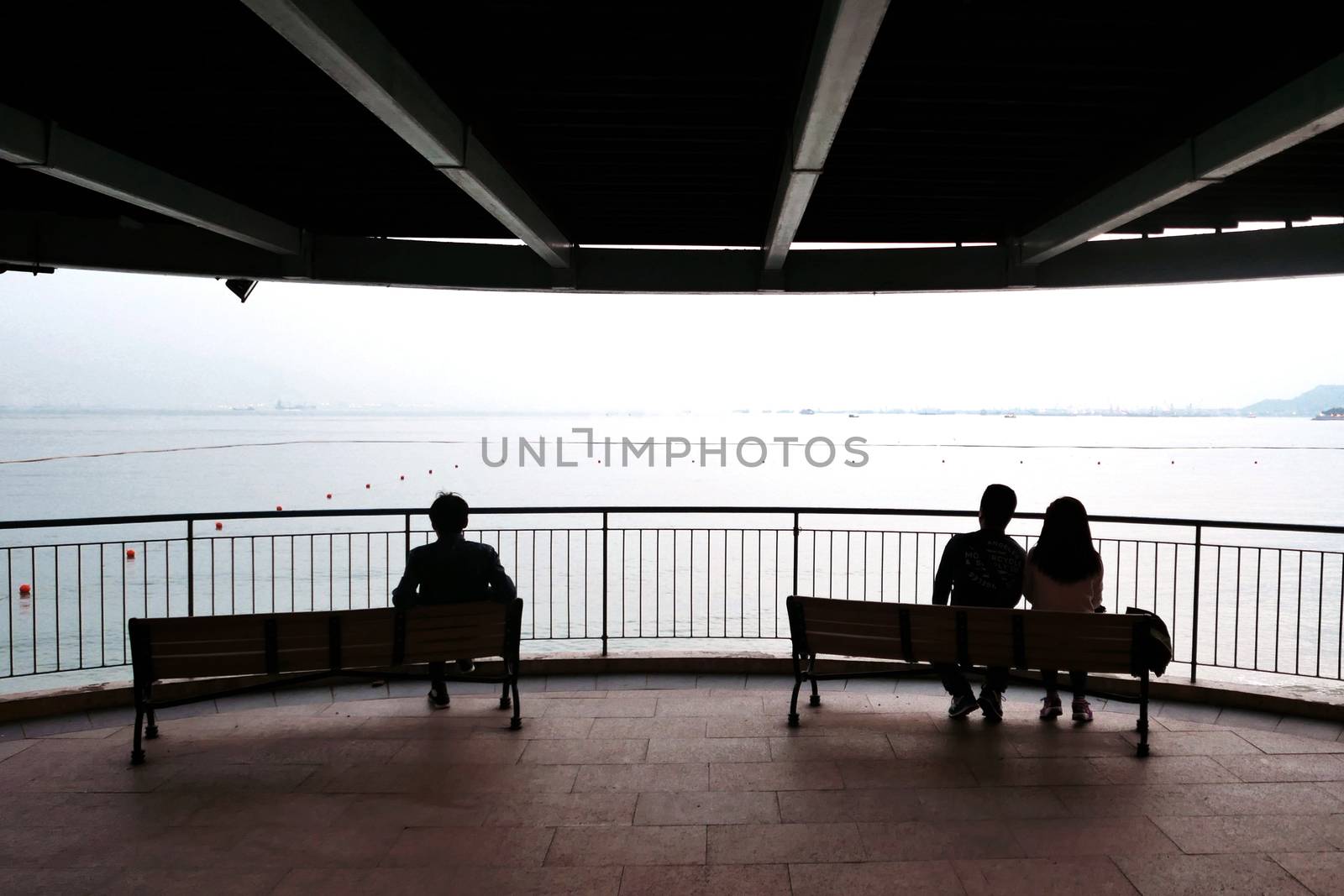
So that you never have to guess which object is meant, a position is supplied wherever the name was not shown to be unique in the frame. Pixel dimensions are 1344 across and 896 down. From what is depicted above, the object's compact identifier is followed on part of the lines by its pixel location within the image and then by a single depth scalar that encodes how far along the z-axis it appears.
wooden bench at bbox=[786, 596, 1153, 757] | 4.93
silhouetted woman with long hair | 5.24
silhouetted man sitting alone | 5.72
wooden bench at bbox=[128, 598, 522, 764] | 4.88
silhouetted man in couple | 5.47
